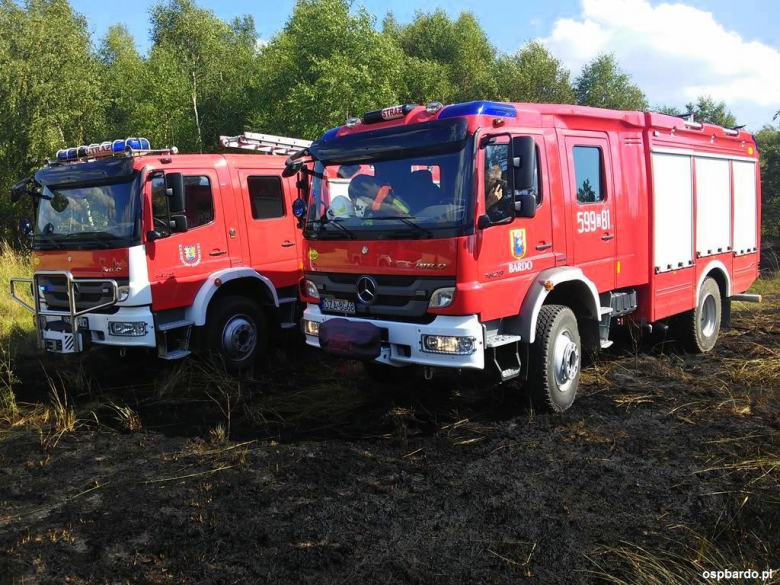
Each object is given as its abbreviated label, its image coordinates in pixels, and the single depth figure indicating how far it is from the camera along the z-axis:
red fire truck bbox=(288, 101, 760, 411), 4.88
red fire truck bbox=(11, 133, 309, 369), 6.72
